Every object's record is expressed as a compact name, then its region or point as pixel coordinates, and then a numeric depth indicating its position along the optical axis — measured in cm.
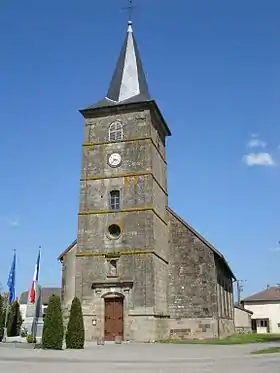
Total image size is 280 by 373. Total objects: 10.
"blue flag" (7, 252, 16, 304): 2836
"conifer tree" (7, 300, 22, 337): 3092
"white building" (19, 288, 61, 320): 7781
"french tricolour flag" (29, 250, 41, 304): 2544
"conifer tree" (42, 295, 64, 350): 1880
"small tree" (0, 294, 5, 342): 2605
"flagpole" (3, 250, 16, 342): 2832
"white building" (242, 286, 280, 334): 6462
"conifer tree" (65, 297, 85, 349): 2000
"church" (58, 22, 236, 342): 2888
